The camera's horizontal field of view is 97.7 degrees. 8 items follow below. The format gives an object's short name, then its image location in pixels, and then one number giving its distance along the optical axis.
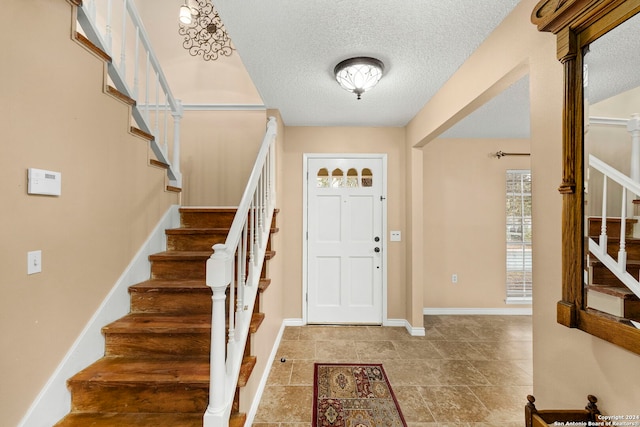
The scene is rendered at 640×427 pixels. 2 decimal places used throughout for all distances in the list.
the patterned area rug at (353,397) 1.90
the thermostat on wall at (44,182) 1.32
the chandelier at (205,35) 3.32
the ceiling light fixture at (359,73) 2.03
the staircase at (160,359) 1.50
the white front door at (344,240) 3.57
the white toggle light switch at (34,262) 1.30
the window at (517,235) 3.99
